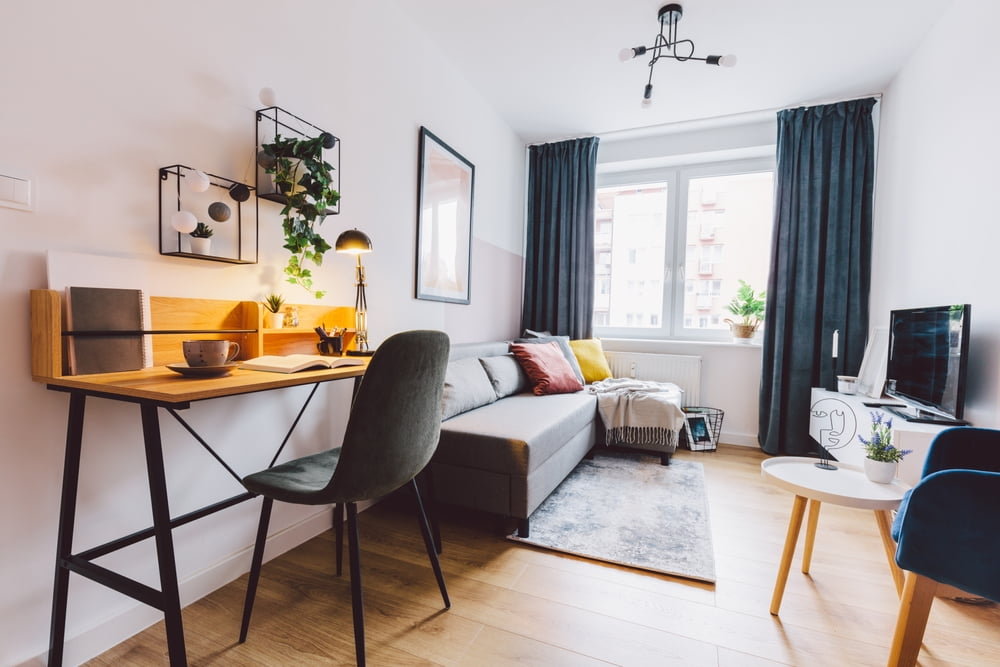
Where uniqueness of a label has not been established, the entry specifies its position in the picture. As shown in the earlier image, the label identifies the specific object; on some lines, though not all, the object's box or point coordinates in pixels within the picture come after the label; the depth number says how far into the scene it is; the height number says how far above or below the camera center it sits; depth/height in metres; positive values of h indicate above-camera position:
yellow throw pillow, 3.71 -0.37
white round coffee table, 1.34 -0.53
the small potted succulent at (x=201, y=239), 1.41 +0.20
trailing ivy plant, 1.62 +0.44
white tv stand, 1.82 -0.54
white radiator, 3.69 -0.43
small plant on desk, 1.67 -0.03
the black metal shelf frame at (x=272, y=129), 1.66 +0.68
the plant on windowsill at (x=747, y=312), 3.64 +0.07
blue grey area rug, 1.84 -0.98
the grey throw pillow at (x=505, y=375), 2.78 -0.40
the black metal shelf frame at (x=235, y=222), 1.38 +0.28
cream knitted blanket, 2.97 -0.65
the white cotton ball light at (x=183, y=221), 1.31 +0.24
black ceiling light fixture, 2.33 +1.57
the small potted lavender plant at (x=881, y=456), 1.48 -0.44
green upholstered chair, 1.11 -0.34
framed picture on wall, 2.65 +0.57
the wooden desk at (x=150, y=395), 0.97 -0.21
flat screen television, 1.84 -0.16
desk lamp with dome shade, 1.78 +0.23
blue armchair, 0.96 -0.49
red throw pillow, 3.05 -0.38
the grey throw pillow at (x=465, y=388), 2.24 -0.41
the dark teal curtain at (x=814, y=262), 3.18 +0.44
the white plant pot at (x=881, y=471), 1.49 -0.49
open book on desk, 1.31 -0.18
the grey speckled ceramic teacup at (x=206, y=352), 1.17 -0.13
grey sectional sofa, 1.93 -0.60
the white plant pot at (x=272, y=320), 1.67 -0.05
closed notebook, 1.12 -0.07
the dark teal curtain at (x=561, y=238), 3.98 +0.69
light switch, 1.06 +0.25
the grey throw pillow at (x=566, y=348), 3.54 -0.27
